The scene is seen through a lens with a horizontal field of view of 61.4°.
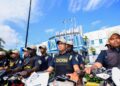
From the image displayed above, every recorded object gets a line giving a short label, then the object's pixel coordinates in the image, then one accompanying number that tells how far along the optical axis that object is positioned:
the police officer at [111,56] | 1.89
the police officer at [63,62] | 2.27
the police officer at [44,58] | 3.03
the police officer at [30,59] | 2.79
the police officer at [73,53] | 2.29
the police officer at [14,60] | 3.43
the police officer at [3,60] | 3.40
